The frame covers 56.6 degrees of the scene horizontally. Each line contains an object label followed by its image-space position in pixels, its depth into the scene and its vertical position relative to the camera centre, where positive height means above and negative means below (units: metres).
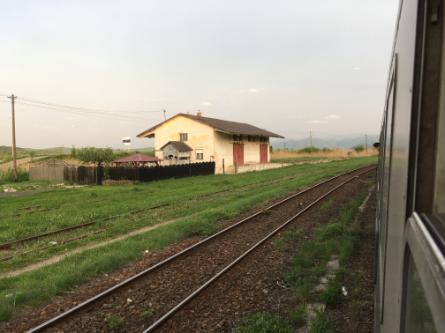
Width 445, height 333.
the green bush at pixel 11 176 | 32.34 -2.86
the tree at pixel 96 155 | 32.42 -1.04
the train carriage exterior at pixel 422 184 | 0.93 -0.11
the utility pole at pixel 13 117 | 31.31 +1.78
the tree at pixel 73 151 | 44.73 -1.10
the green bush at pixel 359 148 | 77.06 -0.36
